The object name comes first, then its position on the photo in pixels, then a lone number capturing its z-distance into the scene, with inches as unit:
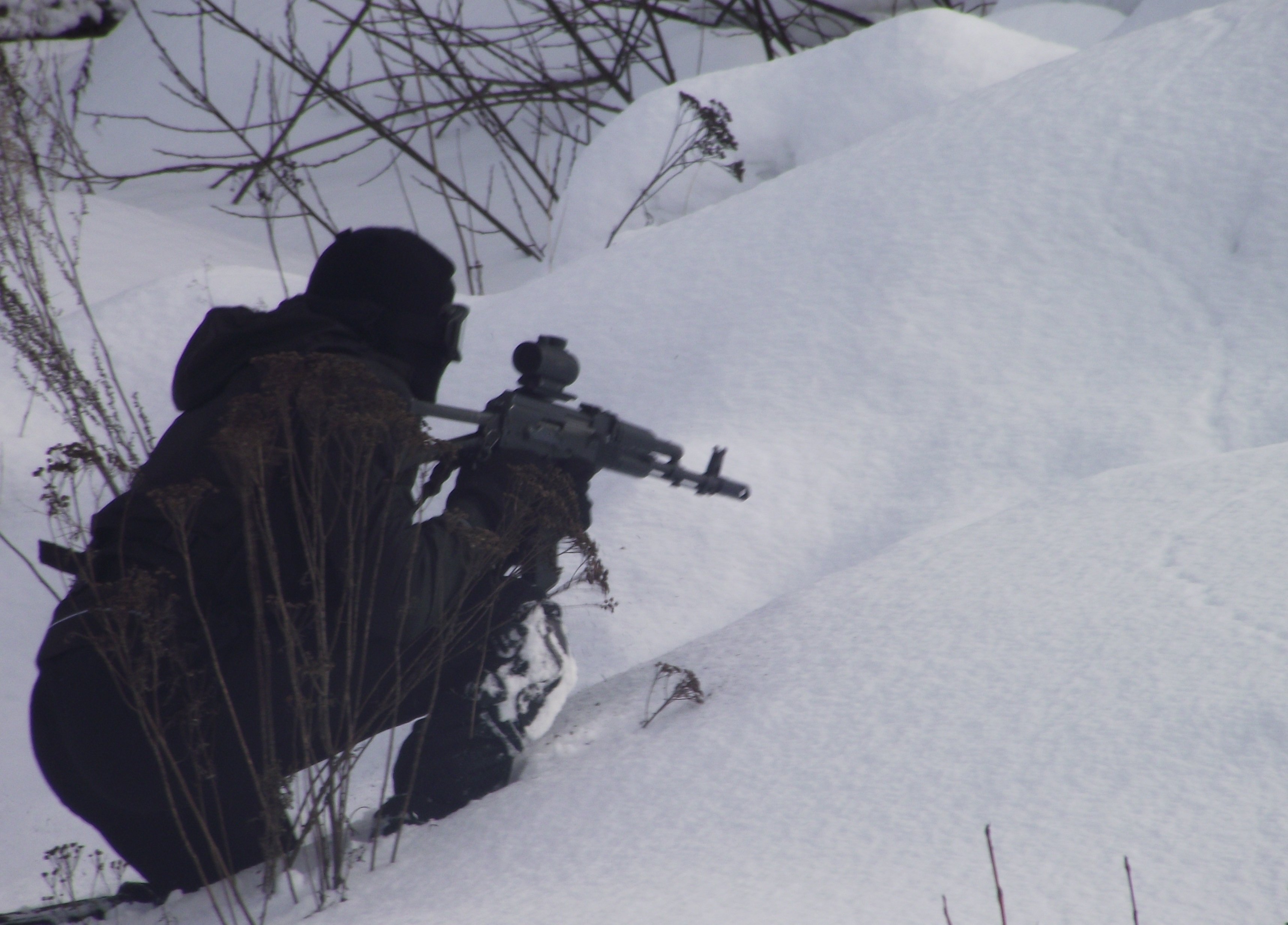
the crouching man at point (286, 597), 808.5
